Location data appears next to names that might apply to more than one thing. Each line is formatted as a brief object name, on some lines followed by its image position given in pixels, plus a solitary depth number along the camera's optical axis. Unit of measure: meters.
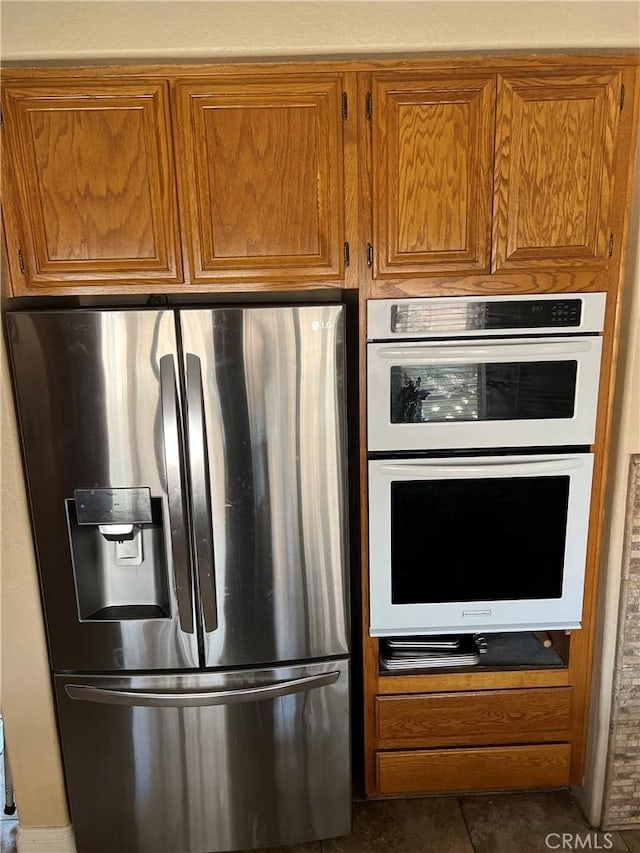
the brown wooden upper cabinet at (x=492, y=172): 1.73
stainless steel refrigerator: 1.76
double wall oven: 1.85
